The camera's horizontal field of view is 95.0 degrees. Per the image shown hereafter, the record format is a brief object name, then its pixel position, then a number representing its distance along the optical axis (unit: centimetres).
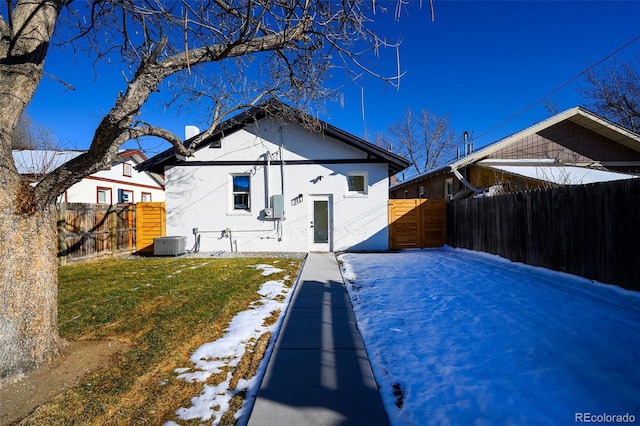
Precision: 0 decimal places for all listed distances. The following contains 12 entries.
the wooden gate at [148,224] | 1169
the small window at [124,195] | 2003
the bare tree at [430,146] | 3081
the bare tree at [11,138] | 267
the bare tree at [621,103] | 1750
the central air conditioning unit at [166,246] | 1064
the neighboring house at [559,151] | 1259
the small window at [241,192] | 1153
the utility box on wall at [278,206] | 1110
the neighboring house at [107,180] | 1435
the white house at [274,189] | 1133
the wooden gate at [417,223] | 1173
